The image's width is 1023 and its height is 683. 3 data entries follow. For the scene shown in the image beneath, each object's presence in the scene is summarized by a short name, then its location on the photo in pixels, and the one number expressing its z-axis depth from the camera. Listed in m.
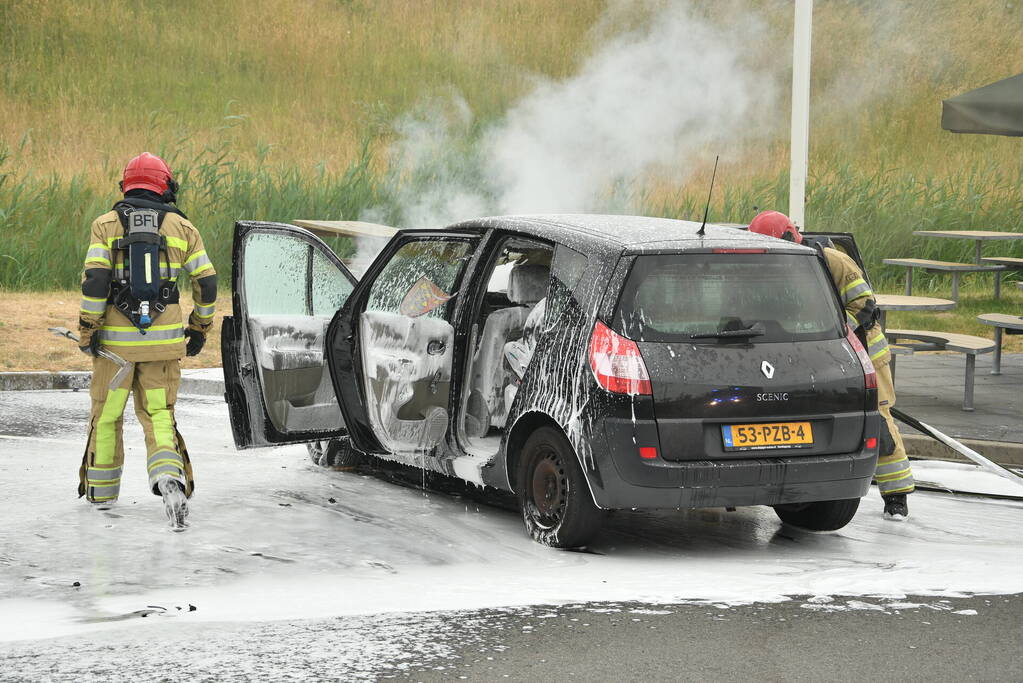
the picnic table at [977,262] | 16.22
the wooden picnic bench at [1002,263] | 17.33
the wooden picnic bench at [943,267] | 16.12
